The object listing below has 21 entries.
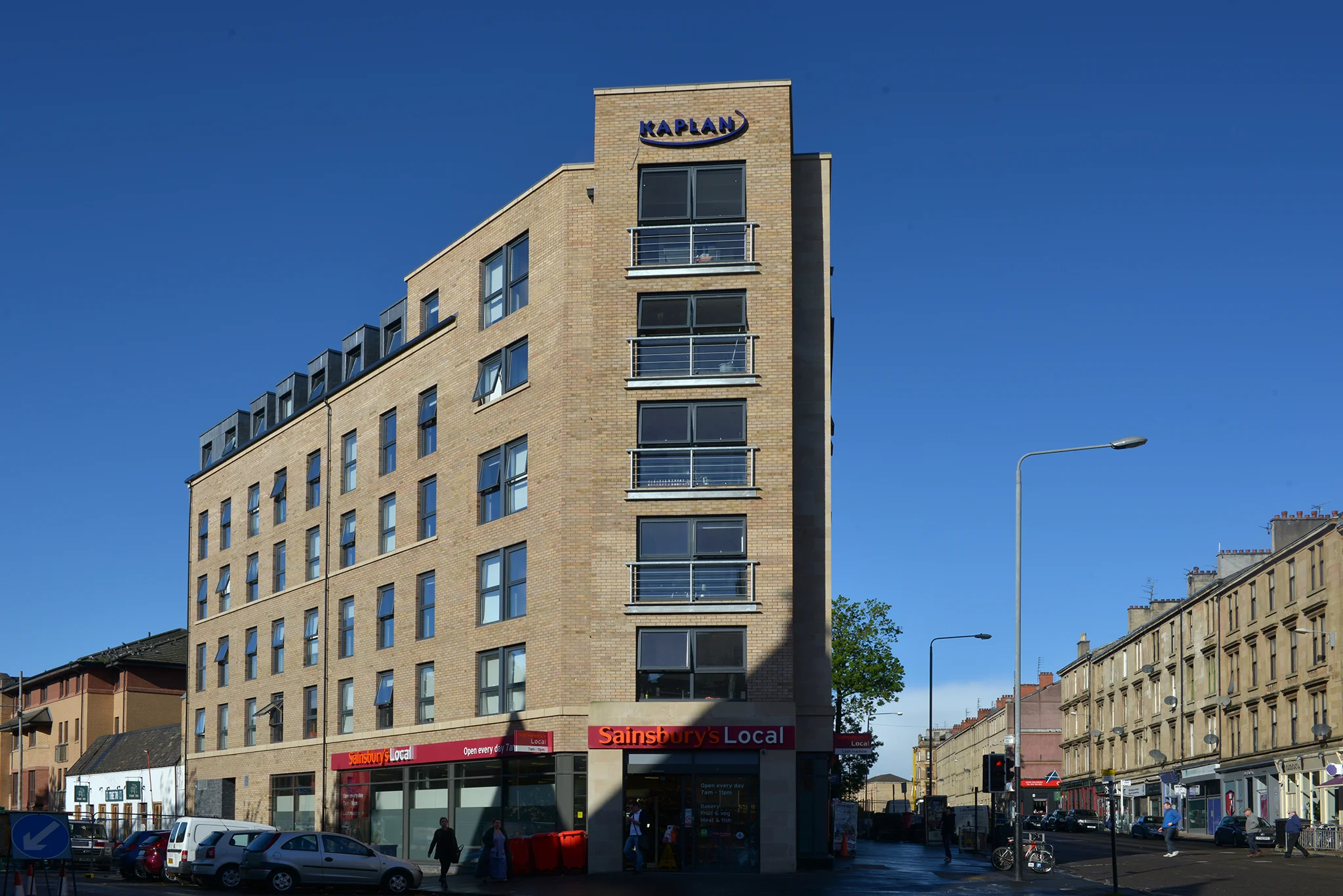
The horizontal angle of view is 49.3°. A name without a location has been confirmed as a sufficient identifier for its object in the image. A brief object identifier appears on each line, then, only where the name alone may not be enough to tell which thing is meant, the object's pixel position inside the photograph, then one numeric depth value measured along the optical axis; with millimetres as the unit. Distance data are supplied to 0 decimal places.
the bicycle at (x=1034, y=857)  37156
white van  36188
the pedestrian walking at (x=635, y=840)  34344
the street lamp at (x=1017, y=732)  33062
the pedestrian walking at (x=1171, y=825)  47188
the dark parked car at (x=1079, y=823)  82250
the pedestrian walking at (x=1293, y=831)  46531
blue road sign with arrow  16234
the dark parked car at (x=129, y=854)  38938
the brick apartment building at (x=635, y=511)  35188
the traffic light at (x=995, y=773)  34188
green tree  81062
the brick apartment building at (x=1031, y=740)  121000
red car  37844
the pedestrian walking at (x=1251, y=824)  58388
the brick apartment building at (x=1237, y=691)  62031
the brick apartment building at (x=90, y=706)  77125
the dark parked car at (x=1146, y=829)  73625
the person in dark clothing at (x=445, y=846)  32781
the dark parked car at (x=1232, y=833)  60250
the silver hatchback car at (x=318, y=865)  31000
